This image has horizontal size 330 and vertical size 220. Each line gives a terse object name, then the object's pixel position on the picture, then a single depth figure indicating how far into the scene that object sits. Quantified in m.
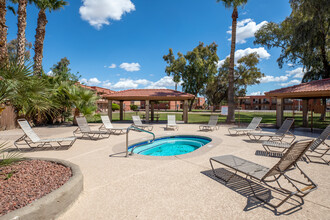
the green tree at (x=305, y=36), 15.66
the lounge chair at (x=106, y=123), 10.29
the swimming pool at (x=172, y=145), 7.72
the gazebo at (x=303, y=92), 11.22
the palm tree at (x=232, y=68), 16.12
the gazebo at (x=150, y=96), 16.75
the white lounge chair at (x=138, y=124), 12.29
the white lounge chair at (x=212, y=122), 11.96
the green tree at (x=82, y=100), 13.72
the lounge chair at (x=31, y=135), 6.38
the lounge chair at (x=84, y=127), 8.58
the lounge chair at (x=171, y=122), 12.70
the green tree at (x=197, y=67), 37.84
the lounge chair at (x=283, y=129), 7.85
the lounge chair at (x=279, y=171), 3.05
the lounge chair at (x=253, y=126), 9.73
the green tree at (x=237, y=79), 31.27
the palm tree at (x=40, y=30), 14.88
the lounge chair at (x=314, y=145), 5.41
